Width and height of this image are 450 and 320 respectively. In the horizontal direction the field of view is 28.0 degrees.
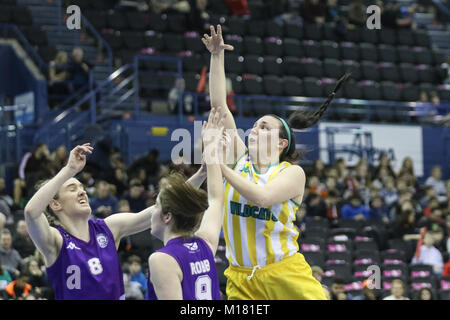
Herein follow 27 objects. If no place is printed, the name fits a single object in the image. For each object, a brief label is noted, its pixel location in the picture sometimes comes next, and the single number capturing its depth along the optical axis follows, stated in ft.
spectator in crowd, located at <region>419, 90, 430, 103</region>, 64.54
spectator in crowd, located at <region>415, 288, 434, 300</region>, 38.88
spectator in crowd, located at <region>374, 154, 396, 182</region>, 55.31
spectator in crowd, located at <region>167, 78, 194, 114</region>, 54.90
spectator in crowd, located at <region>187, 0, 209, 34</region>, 62.44
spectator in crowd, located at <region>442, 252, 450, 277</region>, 44.86
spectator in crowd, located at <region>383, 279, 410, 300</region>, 37.96
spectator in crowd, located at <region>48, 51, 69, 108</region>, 53.83
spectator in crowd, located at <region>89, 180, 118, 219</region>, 42.09
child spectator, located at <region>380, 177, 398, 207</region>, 53.47
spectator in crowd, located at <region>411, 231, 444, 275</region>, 45.93
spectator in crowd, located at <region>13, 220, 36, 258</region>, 39.11
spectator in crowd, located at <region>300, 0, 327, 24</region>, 69.82
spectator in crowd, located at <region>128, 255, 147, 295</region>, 37.22
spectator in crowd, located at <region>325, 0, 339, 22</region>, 71.61
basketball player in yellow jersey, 18.56
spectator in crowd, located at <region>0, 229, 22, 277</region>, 36.94
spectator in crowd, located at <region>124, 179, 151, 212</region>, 43.74
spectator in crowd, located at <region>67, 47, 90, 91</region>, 53.93
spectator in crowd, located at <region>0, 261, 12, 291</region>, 34.73
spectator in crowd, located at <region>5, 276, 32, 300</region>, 33.30
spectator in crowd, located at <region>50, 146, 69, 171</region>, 43.45
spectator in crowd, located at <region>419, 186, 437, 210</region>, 53.23
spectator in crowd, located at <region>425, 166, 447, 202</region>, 57.31
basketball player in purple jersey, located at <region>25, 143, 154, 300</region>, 17.58
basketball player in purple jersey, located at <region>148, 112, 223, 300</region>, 14.49
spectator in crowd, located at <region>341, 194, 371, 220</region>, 49.78
